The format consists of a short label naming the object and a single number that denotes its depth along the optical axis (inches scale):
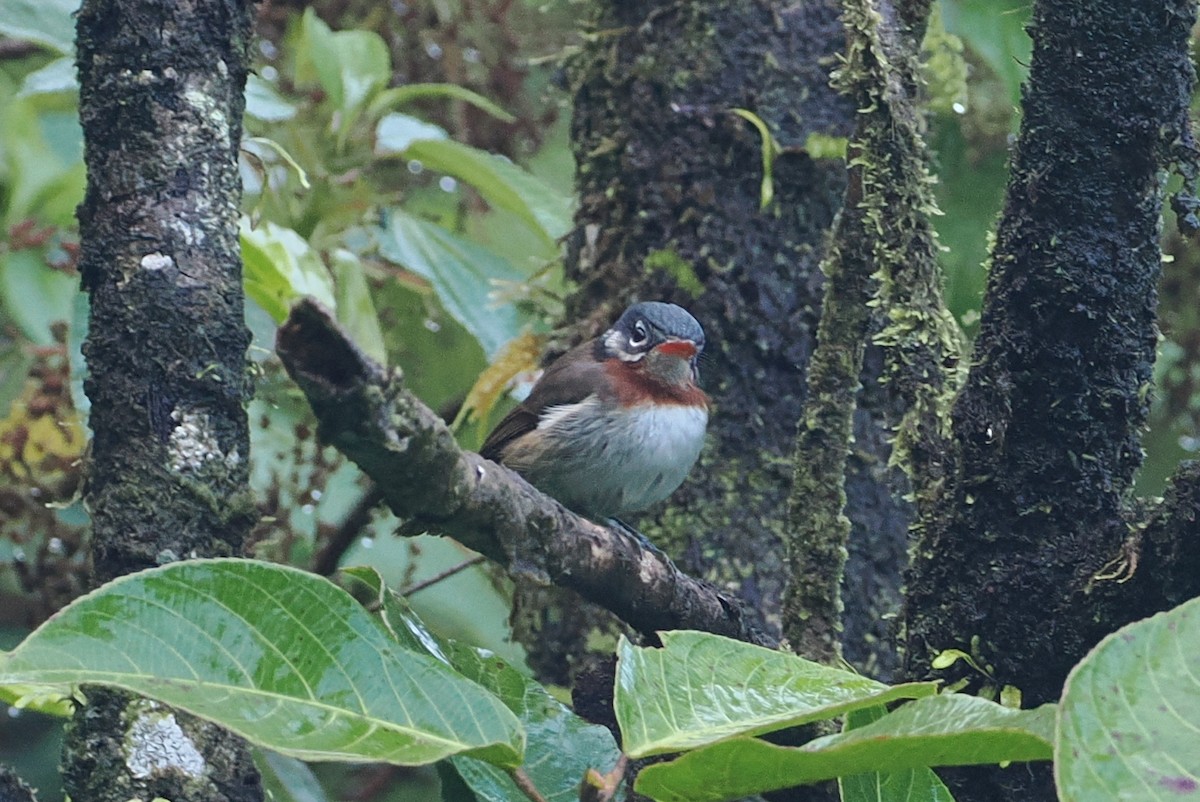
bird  292.2
